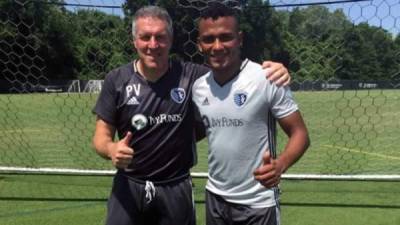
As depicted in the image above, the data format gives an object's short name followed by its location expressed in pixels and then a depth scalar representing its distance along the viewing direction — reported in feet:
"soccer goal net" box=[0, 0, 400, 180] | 21.81
